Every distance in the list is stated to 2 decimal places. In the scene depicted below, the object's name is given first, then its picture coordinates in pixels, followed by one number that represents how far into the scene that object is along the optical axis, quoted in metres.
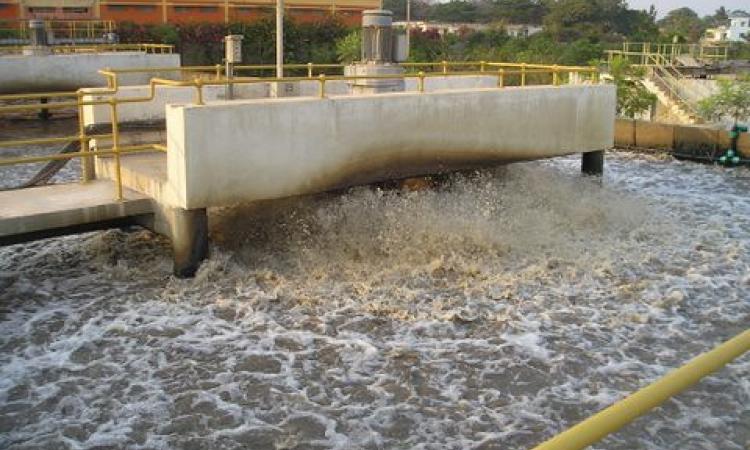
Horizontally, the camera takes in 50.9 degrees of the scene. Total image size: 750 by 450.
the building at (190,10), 36.69
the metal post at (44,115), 24.80
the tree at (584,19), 61.56
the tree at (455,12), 96.44
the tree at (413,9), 102.76
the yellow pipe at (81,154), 9.31
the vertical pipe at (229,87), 12.41
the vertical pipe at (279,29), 13.13
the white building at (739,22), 108.50
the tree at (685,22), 97.27
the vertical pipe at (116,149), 9.46
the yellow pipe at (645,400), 2.09
